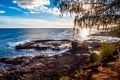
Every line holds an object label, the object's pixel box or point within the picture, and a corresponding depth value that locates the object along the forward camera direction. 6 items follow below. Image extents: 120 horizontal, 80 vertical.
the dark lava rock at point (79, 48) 16.72
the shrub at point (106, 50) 6.85
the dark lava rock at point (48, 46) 20.03
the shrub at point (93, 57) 8.09
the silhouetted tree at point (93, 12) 3.51
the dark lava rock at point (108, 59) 6.20
